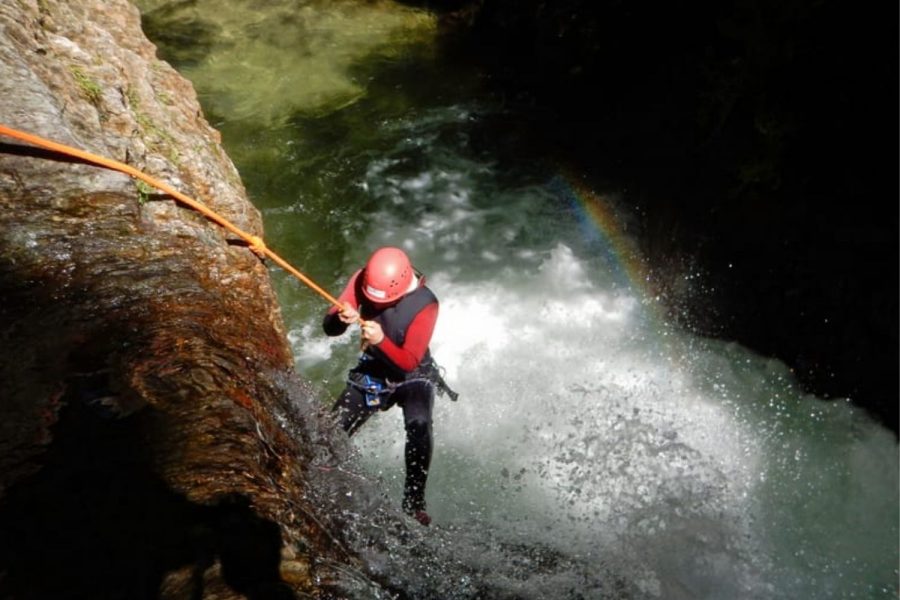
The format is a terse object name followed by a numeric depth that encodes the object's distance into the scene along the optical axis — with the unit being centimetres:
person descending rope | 398
